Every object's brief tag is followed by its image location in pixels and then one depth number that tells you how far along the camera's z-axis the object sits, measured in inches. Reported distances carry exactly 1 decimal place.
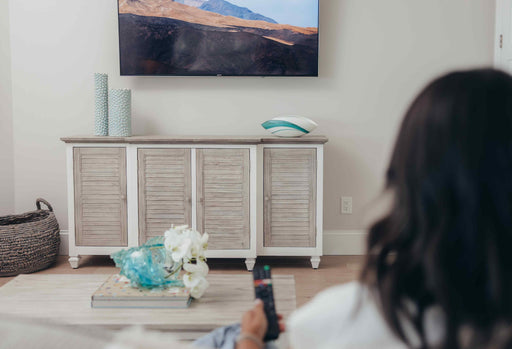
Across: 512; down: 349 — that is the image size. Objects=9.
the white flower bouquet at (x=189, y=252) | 75.2
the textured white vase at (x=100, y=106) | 132.0
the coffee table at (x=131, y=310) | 67.8
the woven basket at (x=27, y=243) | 123.7
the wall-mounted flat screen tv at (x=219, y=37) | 136.5
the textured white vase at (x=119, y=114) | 131.1
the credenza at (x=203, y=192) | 128.2
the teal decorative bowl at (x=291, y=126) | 130.0
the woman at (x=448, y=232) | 25.5
